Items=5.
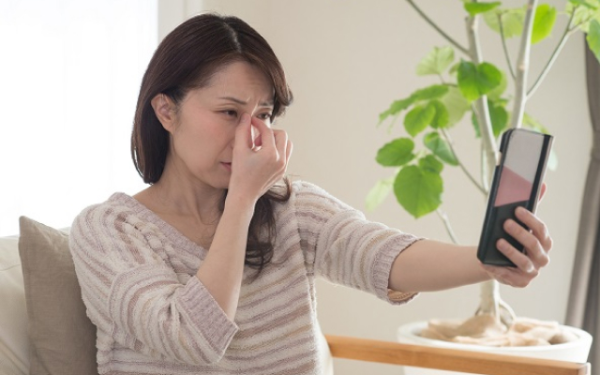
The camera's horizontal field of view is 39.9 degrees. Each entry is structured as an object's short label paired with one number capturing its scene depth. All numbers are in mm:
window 2119
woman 1276
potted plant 2344
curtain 3180
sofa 1382
